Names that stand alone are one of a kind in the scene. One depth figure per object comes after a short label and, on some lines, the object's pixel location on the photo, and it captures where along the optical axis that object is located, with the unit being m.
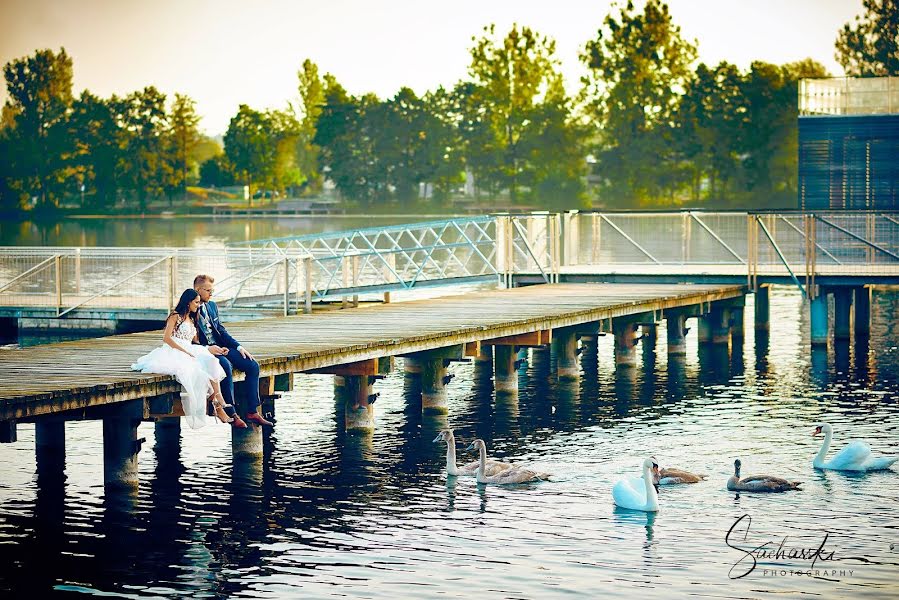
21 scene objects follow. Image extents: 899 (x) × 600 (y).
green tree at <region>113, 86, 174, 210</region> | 157.50
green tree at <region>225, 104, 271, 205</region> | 164.00
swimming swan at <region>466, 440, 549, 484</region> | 23.02
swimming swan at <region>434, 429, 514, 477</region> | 23.33
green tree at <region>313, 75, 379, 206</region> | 150.12
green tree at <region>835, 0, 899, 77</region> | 128.50
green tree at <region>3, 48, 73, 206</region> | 159.00
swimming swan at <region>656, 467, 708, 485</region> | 22.80
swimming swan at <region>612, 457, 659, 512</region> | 21.19
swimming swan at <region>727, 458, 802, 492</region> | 22.33
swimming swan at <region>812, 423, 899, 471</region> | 23.61
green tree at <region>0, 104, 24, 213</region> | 159.88
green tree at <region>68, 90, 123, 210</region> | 157.50
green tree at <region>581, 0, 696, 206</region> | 130.50
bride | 21.28
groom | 21.95
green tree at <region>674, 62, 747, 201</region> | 122.38
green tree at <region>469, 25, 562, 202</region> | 140.00
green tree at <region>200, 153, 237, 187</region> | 171.69
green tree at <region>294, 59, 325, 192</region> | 182.12
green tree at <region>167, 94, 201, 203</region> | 160.50
